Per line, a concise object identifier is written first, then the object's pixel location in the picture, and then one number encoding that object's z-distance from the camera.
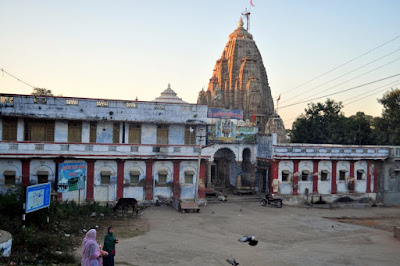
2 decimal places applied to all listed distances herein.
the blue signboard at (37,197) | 16.31
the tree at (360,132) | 51.66
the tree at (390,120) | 46.72
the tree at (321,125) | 51.78
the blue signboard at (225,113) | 31.91
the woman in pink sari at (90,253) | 9.62
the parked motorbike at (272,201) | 29.92
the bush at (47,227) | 13.30
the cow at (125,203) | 25.52
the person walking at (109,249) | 11.27
